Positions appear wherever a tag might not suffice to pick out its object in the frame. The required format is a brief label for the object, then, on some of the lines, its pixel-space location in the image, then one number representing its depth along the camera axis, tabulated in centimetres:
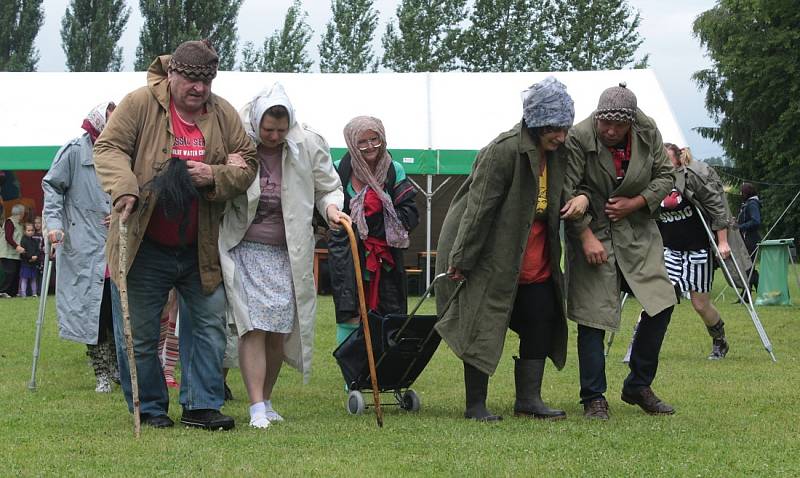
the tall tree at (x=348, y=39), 5022
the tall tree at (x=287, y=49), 4666
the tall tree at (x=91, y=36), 4734
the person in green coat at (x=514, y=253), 675
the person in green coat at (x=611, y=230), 700
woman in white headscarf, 661
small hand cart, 733
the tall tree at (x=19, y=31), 4781
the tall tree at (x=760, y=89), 4191
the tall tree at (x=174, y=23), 4347
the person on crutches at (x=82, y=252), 854
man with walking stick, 616
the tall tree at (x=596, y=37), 5212
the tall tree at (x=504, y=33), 5419
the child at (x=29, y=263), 2089
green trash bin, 1878
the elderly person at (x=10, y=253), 2095
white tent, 1881
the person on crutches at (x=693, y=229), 1019
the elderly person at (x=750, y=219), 1948
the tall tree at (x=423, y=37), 5266
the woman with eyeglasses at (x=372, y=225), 809
